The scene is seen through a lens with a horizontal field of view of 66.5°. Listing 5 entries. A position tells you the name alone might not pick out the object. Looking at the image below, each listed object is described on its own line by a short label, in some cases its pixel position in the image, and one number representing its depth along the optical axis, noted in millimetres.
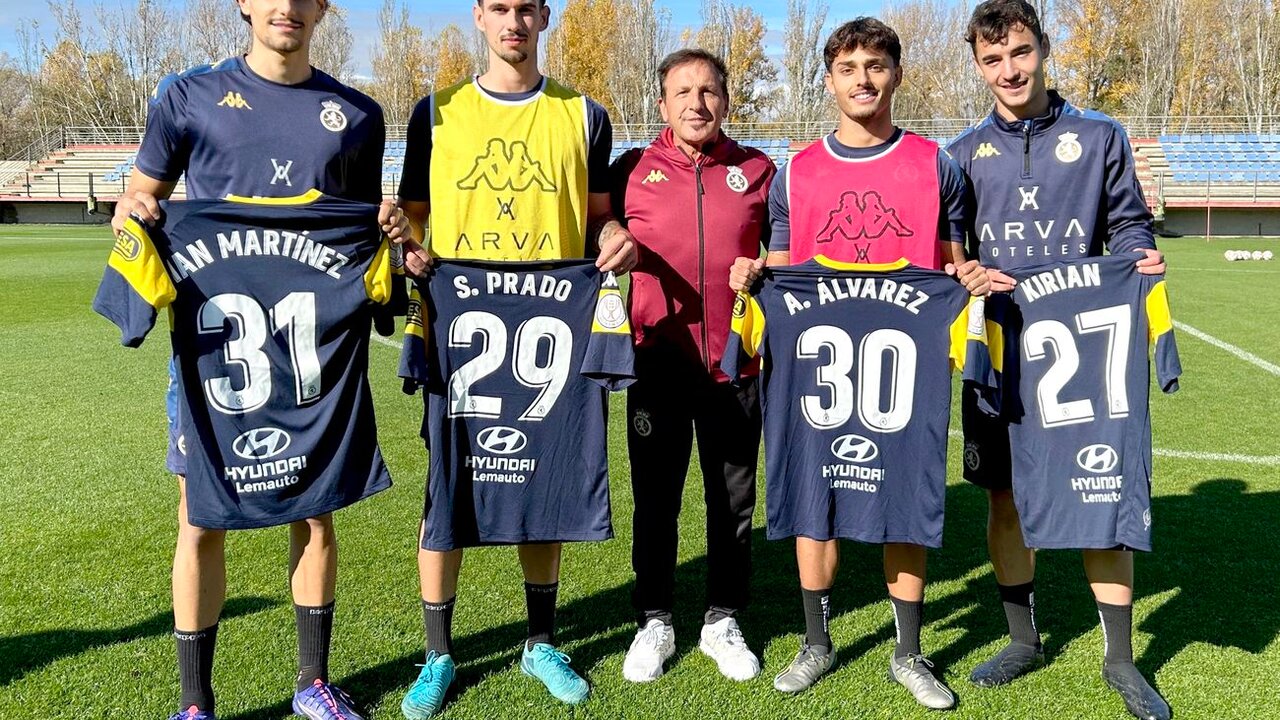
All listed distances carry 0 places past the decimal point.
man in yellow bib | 3562
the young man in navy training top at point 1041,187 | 3654
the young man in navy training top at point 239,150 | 3242
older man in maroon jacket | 3830
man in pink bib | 3584
